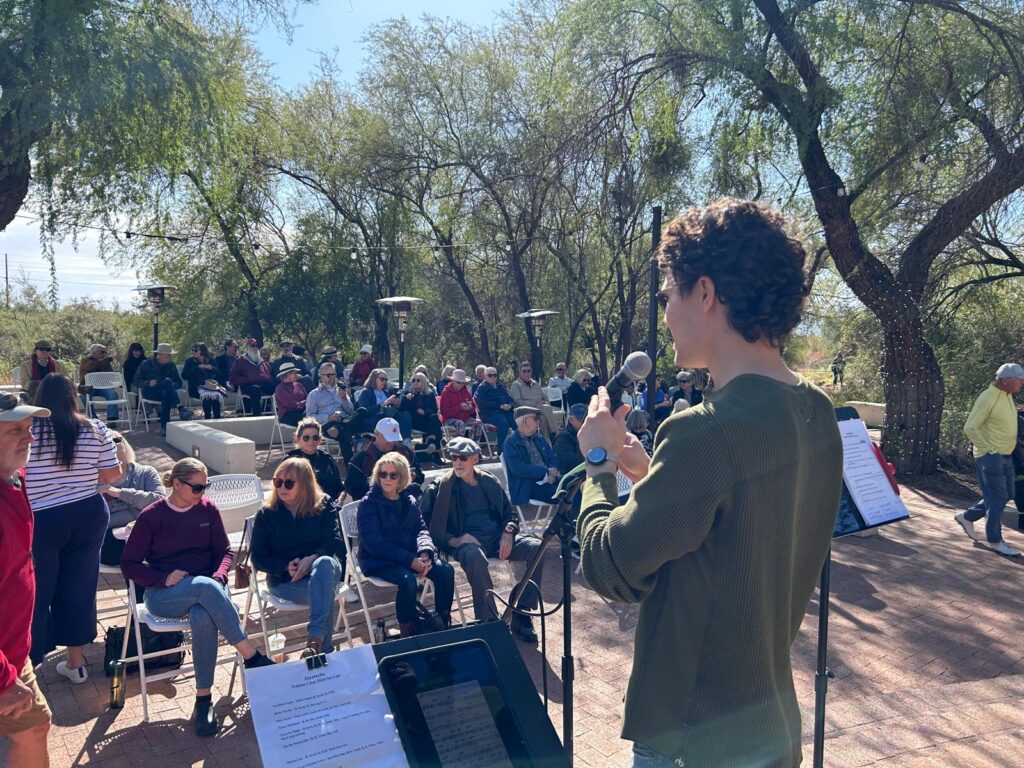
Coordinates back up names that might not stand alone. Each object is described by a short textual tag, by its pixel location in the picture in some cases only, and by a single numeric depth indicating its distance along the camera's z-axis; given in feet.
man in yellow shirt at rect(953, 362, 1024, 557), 23.99
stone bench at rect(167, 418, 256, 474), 31.48
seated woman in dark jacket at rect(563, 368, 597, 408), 41.32
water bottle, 13.42
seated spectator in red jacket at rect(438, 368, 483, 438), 37.63
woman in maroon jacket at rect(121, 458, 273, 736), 13.19
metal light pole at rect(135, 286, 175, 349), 49.11
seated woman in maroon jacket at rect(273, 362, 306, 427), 36.45
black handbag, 14.40
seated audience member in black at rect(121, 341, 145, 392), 43.91
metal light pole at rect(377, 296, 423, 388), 46.91
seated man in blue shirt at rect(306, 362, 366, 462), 32.89
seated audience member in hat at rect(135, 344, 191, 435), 41.78
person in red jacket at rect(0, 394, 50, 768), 8.64
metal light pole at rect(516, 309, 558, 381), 54.85
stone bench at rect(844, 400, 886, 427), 57.82
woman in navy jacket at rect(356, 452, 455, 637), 15.81
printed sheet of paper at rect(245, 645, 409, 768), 6.81
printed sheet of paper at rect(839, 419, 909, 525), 12.25
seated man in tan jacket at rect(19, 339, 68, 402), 34.60
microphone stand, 7.20
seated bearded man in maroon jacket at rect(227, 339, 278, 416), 45.21
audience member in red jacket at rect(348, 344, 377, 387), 47.80
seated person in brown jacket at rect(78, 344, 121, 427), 42.98
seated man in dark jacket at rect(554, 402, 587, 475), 24.88
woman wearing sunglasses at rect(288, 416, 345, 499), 21.36
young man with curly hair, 4.44
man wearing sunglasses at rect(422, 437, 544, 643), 17.66
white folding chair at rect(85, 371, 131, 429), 41.45
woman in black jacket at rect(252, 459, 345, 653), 14.80
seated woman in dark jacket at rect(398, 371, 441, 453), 35.76
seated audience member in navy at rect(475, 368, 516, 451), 39.50
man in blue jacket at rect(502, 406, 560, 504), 23.35
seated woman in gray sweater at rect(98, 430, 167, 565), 16.30
